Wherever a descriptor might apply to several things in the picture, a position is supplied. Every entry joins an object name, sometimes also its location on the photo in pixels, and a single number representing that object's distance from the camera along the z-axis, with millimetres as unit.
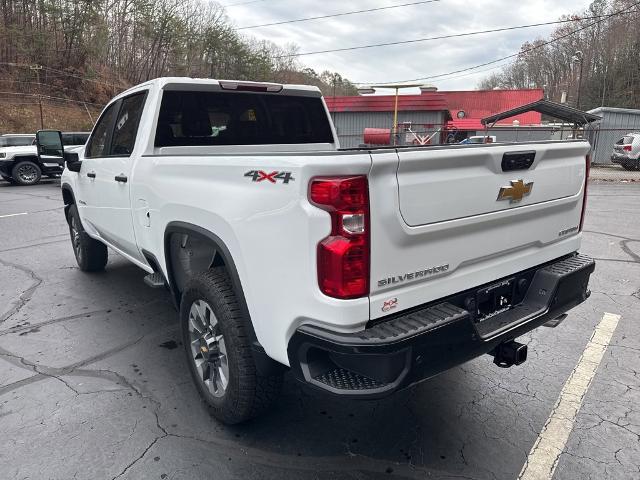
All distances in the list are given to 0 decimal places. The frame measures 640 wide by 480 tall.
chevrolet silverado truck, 1939
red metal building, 26500
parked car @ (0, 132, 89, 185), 15348
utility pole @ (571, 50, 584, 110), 34975
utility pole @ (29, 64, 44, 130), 25614
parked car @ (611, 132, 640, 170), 19562
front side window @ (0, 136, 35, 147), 15656
